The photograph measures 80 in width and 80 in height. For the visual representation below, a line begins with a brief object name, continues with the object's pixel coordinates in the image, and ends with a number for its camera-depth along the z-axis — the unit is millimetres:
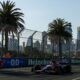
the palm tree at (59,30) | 59528
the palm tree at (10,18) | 43138
